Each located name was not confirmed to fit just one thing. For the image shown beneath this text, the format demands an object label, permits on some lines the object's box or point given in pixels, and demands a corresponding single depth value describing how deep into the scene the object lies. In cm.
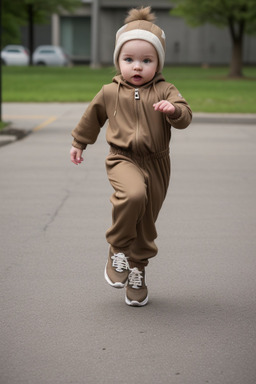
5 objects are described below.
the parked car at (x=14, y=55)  5797
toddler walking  431
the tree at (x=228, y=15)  3772
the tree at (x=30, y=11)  4816
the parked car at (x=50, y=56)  5709
